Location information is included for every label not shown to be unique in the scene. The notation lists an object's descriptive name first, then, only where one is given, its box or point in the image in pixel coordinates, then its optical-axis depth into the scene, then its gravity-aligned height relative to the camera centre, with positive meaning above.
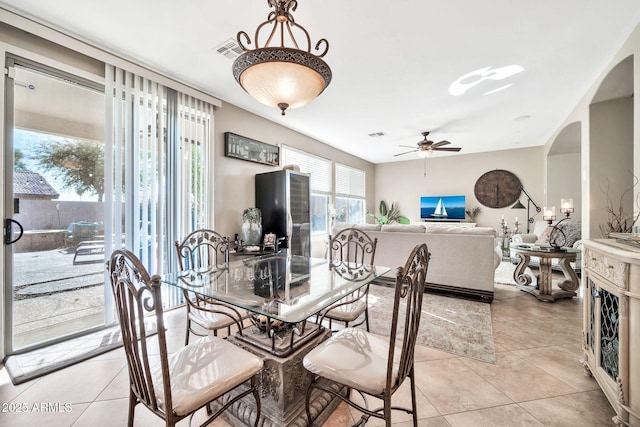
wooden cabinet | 1.21 -0.61
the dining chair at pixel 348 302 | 1.79 -0.65
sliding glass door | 2.02 +0.08
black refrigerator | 3.61 +0.13
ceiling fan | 4.74 +1.23
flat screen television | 6.82 +0.12
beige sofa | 3.20 -0.56
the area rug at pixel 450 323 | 2.15 -1.13
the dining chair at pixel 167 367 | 0.91 -0.68
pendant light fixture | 1.34 +0.77
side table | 3.20 -0.77
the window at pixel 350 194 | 6.49 +0.50
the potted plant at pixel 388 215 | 7.54 -0.07
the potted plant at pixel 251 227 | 3.40 -0.18
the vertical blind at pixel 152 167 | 2.45 +0.51
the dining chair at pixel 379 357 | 1.05 -0.70
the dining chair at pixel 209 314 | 1.70 -0.71
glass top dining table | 1.28 -0.46
